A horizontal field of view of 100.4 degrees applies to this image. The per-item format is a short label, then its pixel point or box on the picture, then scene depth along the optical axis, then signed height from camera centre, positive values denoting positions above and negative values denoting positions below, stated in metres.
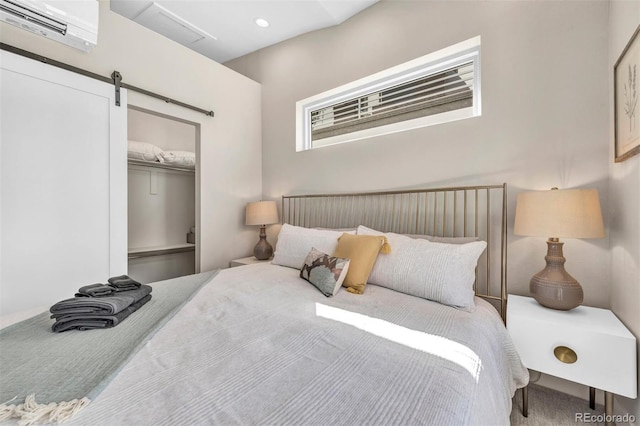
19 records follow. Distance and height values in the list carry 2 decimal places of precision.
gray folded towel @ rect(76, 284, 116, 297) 1.30 -0.40
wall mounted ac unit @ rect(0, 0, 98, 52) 1.63 +1.24
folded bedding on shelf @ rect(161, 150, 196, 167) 3.29 +0.67
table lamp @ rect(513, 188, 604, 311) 1.33 -0.08
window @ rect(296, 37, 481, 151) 2.13 +1.06
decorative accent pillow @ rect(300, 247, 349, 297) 1.63 -0.40
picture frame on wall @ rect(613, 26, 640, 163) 1.18 +0.54
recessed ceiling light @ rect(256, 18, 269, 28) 2.80 +2.01
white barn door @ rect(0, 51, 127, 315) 1.71 +0.20
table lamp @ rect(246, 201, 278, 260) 3.00 -0.07
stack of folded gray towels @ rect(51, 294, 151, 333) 1.09 -0.47
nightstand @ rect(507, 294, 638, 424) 1.16 -0.64
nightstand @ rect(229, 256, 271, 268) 2.99 -0.57
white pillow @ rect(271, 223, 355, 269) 2.10 -0.27
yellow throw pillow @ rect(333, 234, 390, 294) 1.66 -0.29
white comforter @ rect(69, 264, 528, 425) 0.65 -0.49
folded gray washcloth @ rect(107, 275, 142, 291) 1.42 -0.39
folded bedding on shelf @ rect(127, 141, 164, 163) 3.00 +0.69
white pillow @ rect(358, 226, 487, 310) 1.45 -0.35
